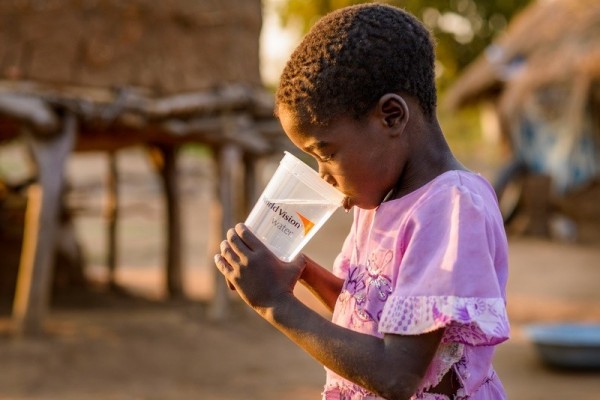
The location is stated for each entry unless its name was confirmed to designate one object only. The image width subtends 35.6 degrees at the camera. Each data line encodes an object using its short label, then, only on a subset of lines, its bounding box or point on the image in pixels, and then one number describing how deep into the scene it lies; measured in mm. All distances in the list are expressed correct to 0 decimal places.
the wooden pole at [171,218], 9555
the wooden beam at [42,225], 6559
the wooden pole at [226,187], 8344
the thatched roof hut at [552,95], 12789
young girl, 1479
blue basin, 6469
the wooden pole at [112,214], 9852
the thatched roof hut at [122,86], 6680
